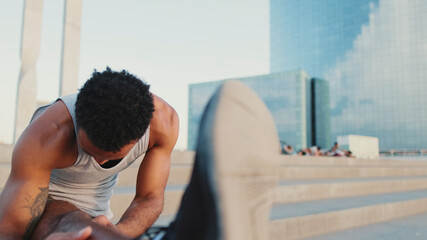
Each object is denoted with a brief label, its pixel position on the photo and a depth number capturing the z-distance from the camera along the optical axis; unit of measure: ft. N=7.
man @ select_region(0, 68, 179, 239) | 3.12
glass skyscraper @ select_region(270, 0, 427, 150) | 133.28
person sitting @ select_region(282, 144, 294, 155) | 24.50
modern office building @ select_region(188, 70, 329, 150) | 103.71
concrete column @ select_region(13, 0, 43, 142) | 21.09
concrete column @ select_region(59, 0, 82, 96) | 23.17
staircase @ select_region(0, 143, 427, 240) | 5.84
